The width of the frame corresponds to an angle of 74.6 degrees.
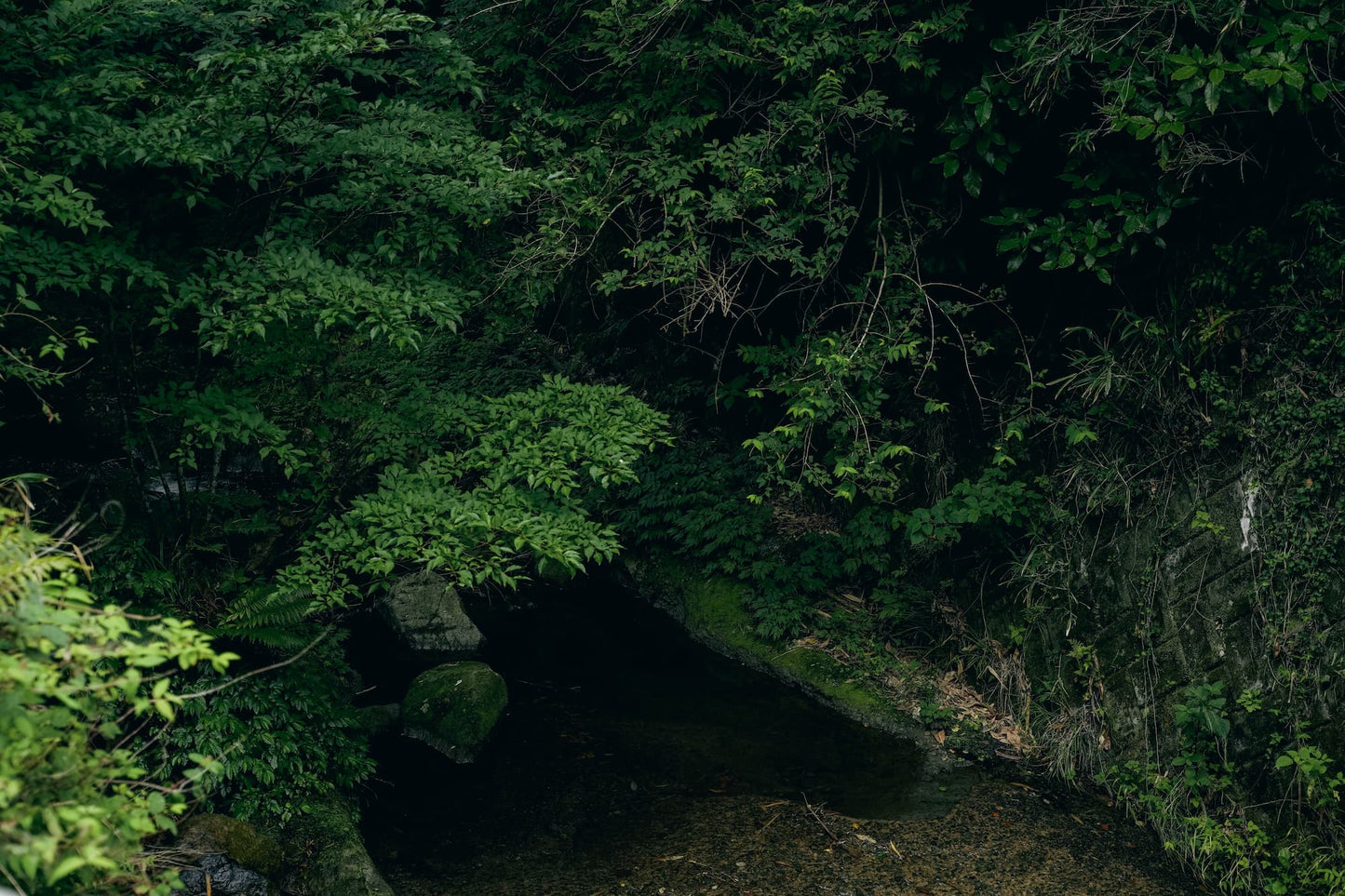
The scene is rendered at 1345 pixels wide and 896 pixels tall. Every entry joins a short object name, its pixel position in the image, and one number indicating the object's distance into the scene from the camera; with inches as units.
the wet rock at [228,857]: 163.0
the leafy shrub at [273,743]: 184.9
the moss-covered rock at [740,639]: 274.2
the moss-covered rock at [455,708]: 248.4
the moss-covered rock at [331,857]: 180.1
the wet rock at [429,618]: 309.3
